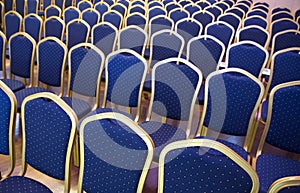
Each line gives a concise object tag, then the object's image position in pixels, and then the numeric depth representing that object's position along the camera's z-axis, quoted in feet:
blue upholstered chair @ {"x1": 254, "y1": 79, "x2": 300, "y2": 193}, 8.05
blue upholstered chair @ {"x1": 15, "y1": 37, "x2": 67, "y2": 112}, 11.62
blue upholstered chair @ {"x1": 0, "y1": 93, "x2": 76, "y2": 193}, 6.52
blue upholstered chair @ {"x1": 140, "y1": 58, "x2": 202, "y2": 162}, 9.84
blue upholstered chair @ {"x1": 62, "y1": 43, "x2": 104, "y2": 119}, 11.05
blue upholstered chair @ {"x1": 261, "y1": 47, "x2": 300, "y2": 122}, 12.26
